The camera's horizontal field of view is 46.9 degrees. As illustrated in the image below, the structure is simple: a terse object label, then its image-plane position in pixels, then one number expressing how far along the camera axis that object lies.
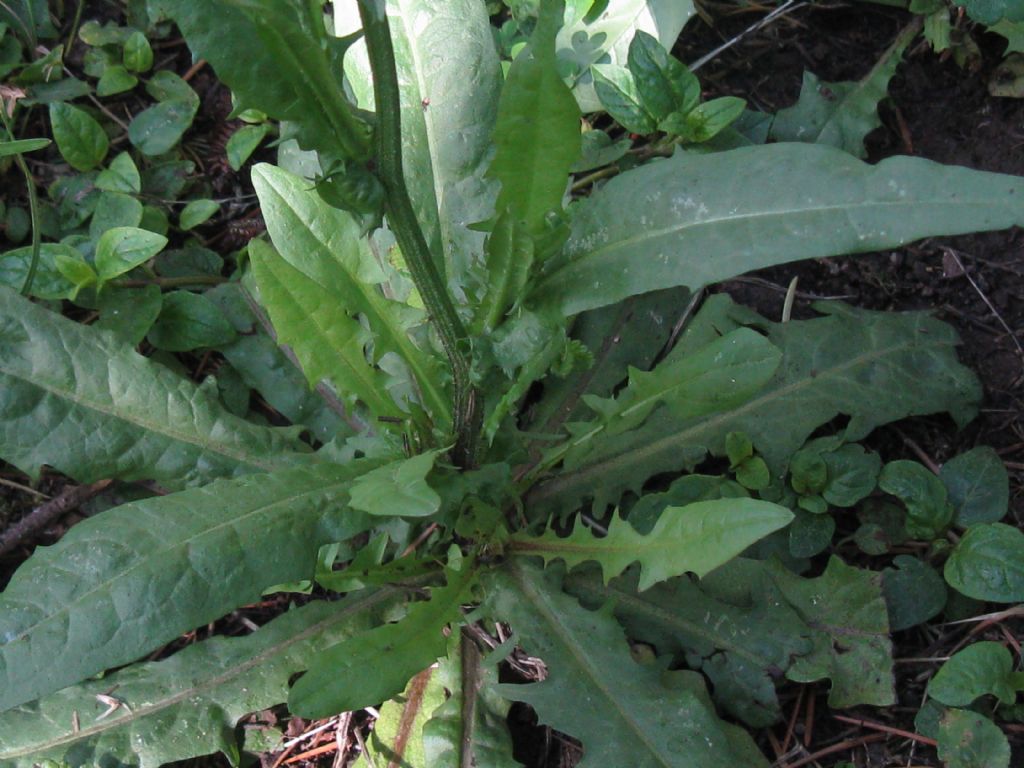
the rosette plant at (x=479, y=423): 0.36
